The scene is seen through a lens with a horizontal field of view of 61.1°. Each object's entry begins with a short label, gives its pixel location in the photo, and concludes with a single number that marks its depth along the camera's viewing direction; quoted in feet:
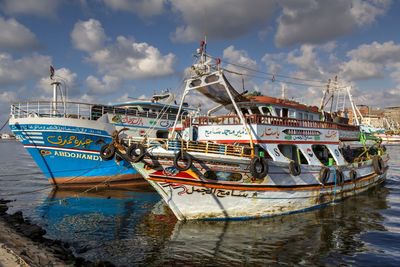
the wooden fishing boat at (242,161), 41.19
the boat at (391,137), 358.02
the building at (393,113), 571.77
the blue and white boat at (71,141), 66.54
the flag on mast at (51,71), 71.11
